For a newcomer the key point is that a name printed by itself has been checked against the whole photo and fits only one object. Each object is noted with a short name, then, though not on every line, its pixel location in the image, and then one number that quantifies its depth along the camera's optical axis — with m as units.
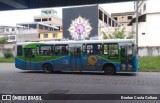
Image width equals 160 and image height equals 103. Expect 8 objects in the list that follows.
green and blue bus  12.34
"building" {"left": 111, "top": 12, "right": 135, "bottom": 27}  52.60
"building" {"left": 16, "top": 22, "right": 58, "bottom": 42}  41.59
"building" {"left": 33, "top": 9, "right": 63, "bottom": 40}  55.67
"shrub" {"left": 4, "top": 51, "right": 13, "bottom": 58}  31.00
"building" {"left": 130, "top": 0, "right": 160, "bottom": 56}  28.49
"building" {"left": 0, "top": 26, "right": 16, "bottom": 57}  36.46
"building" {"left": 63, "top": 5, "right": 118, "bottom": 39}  32.09
